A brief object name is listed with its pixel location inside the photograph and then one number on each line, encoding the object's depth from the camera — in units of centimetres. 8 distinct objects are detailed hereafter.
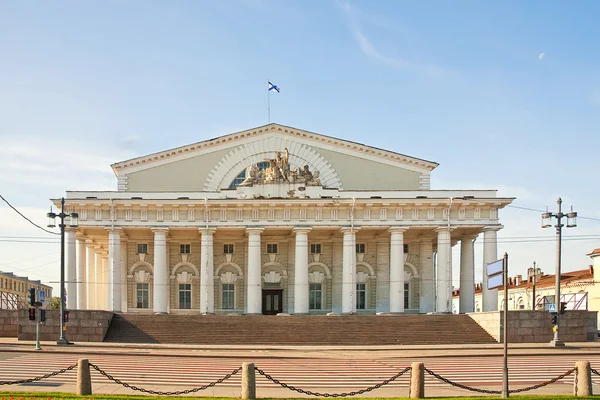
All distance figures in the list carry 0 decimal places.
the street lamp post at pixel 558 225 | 4071
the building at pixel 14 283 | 13341
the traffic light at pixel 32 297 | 3872
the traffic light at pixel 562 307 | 4081
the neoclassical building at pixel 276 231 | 5378
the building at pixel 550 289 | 6256
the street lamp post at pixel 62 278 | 3962
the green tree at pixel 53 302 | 14432
